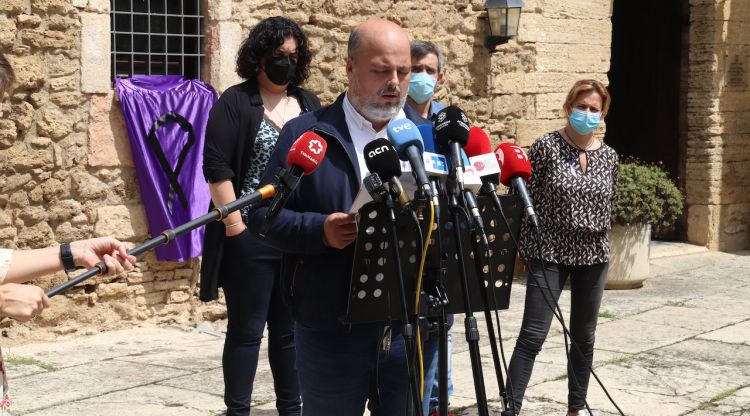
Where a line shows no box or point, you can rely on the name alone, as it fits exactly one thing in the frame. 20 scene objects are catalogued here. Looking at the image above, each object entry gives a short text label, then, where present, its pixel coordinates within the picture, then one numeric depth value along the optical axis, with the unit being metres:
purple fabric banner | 8.12
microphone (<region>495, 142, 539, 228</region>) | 4.22
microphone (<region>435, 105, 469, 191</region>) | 3.67
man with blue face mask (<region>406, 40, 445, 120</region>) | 5.87
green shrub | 10.70
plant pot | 10.66
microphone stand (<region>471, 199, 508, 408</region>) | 3.64
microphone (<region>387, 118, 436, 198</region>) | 3.46
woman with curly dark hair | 5.26
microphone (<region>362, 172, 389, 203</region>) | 3.43
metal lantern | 10.62
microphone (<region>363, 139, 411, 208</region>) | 3.44
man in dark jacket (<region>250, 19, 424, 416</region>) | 3.79
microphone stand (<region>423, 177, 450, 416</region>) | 3.54
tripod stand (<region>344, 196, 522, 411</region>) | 3.52
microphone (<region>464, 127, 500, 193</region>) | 3.86
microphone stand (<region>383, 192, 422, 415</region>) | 3.35
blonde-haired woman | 5.75
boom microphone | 3.56
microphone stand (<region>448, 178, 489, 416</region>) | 3.46
